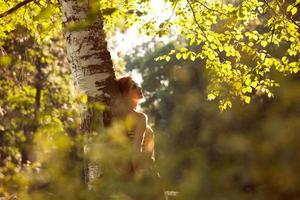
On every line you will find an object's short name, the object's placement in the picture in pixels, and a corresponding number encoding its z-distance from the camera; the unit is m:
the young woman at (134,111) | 11.26
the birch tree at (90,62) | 10.50
